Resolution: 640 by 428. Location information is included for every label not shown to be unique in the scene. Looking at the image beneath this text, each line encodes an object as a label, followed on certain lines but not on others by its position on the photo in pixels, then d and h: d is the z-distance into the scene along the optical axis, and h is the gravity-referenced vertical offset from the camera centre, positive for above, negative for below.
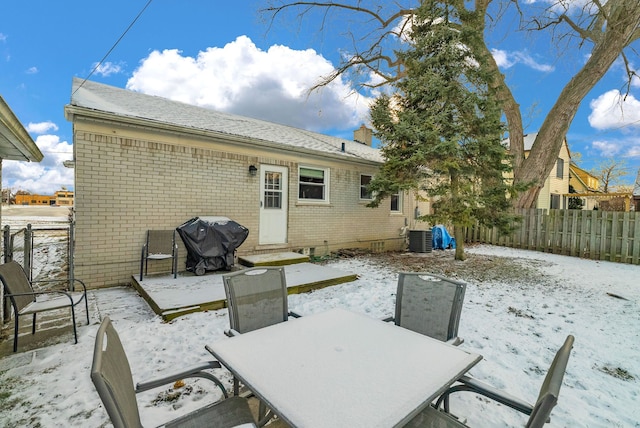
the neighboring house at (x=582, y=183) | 28.25 +2.93
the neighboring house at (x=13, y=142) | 2.80 +0.70
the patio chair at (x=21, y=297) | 3.11 -1.08
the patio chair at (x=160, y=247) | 6.02 -0.89
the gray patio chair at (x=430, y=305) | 2.38 -0.81
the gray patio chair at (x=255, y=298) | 2.39 -0.79
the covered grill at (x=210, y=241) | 6.22 -0.78
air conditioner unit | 11.03 -1.20
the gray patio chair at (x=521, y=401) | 1.02 -0.94
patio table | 1.28 -0.88
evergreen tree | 7.93 +2.22
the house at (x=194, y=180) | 5.68 +0.59
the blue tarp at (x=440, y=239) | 12.02 -1.20
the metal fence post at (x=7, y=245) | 3.90 -0.61
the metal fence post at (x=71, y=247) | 5.34 -0.83
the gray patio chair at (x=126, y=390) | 1.03 -0.81
